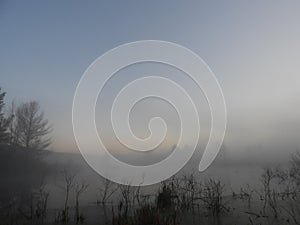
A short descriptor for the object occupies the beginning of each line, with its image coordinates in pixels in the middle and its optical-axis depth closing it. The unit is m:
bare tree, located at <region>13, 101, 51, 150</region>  32.73
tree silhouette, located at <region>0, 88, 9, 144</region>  30.09
